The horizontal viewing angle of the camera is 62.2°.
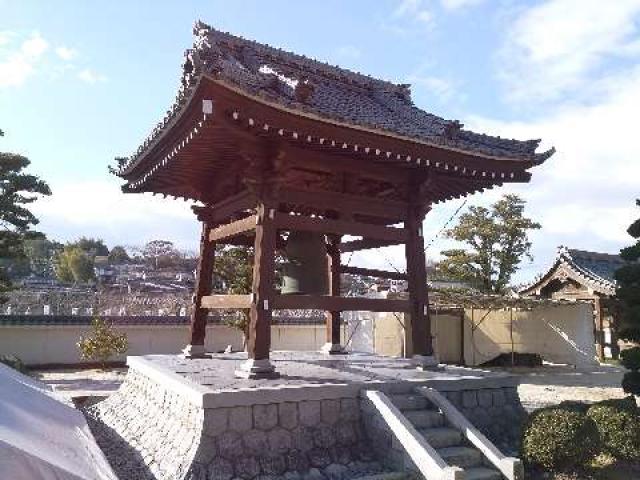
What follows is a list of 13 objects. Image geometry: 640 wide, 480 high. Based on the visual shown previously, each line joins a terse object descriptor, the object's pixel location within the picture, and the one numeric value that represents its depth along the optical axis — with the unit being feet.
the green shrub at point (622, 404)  30.22
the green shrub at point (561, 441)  25.70
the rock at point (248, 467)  24.82
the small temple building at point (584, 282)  94.63
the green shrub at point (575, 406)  28.78
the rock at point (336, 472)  25.77
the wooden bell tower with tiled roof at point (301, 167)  29.40
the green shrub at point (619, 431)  28.27
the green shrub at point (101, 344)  82.70
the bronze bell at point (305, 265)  37.55
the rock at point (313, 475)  25.50
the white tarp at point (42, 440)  15.02
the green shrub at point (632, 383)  34.76
